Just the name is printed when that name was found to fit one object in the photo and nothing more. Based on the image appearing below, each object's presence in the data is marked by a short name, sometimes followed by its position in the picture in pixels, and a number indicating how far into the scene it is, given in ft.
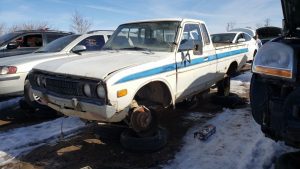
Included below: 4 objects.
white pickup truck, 9.07
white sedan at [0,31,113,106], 14.53
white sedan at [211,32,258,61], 29.03
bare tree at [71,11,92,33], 87.97
